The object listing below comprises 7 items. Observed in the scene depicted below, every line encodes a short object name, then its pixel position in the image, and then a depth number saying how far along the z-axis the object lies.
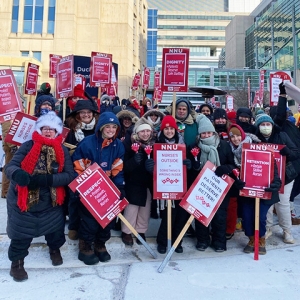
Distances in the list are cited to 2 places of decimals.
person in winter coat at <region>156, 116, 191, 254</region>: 3.96
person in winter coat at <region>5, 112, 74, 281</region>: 3.23
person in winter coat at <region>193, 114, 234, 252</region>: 3.96
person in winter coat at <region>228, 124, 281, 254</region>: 4.02
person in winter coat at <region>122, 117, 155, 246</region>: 3.93
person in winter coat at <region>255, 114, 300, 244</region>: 4.25
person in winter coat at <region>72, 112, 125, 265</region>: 3.66
